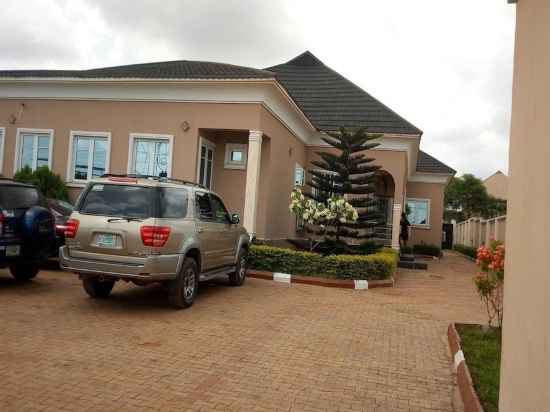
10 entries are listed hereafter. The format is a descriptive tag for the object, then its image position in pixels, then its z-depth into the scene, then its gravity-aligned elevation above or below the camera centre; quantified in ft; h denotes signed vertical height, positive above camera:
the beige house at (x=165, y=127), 41.73 +7.67
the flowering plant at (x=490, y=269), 21.97 -1.66
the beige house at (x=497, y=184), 225.76 +23.30
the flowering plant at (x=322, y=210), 42.54 +1.06
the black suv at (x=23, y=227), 25.38 -1.37
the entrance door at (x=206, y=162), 44.47 +4.87
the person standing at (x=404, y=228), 70.64 -0.16
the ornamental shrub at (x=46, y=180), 42.32 +2.01
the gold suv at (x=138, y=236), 22.43 -1.28
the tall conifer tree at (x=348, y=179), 46.63 +4.30
